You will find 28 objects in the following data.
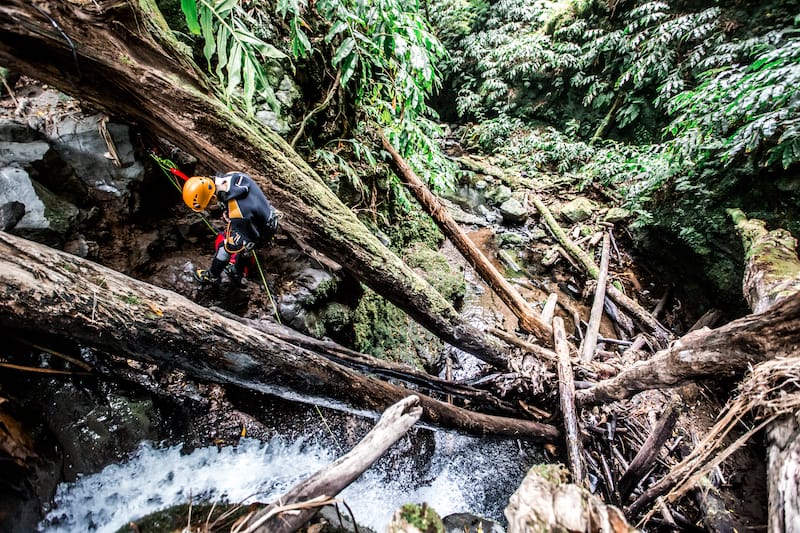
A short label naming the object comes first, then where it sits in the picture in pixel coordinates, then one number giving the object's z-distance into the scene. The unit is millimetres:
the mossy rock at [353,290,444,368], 3581
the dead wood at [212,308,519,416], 2285
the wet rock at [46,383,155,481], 1901
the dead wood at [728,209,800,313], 2367
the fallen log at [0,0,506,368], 1812
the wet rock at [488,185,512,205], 8391
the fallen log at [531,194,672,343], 4449
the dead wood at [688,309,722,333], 4359
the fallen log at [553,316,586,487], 2402
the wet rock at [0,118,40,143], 2123
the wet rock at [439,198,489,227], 7805
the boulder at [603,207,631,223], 6449
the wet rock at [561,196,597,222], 7141
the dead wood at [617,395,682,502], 2178
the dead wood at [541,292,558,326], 4025
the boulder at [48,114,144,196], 2305
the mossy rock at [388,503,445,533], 899
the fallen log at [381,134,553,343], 3920
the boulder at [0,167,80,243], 1977
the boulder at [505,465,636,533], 852
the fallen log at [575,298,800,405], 1346
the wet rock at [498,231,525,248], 7043
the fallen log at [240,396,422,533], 967
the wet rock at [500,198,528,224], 7680
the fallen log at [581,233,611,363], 3668
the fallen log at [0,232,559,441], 1480
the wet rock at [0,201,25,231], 1894
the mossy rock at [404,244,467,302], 4754
